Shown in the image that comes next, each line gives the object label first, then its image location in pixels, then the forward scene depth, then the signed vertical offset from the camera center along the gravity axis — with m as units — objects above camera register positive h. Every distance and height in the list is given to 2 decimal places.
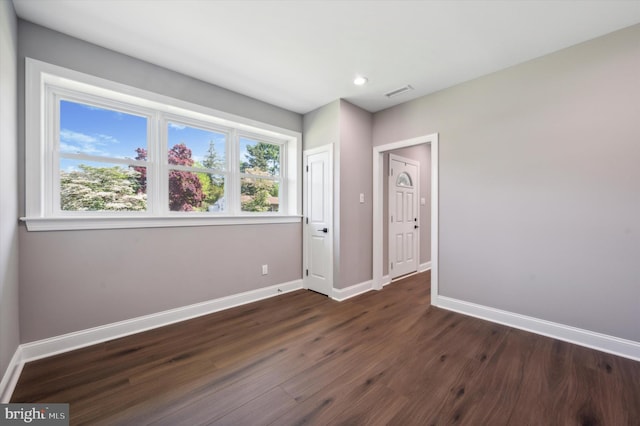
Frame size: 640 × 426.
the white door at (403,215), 4.31 -0.05
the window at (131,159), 2.24 +0.58
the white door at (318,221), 3.69 -0.12
